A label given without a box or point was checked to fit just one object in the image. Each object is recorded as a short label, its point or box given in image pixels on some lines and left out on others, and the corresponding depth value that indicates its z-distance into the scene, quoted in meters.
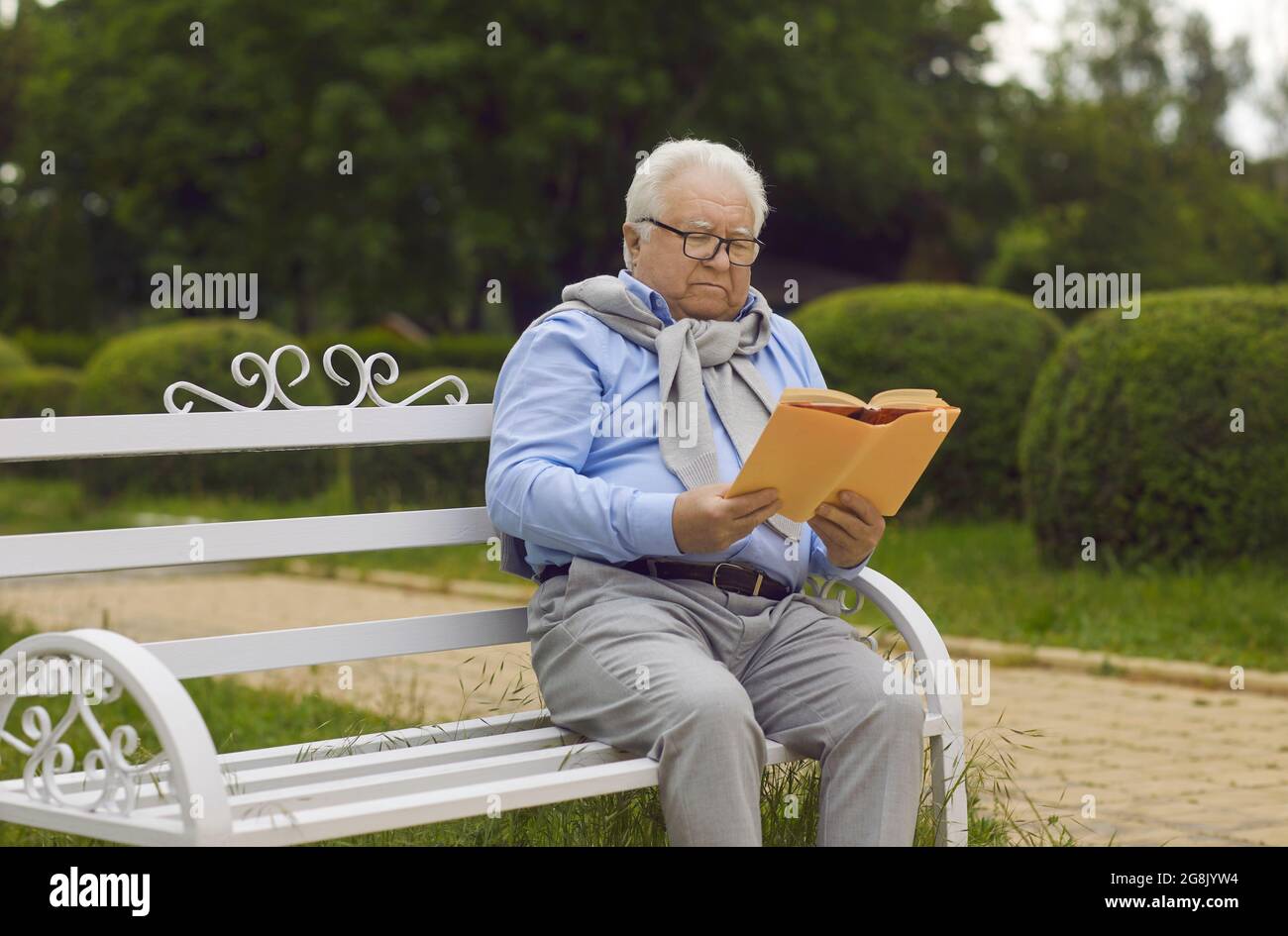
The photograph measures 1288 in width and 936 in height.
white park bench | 2.68
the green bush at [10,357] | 21.16
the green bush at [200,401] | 14.77
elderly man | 3.08
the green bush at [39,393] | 19.64
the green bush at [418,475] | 13.00
